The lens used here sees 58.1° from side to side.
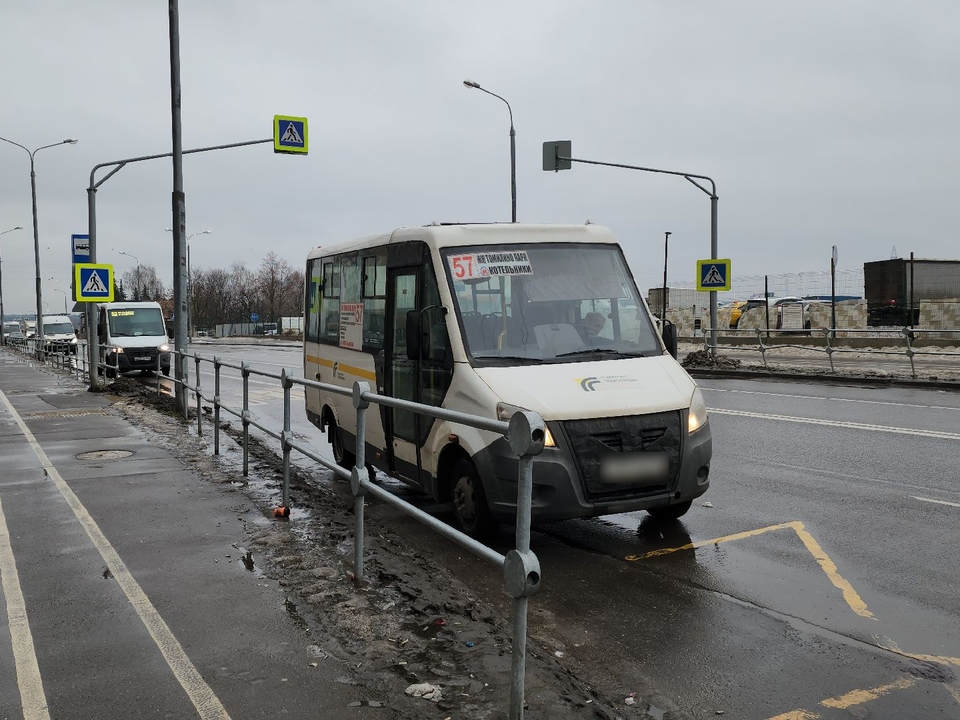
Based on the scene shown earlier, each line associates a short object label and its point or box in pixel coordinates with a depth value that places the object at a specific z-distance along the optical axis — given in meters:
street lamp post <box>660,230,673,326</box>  43.26
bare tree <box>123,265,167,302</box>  100.50
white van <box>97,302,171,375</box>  26.41
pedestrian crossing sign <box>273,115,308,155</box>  20.56
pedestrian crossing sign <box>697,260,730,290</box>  24.52
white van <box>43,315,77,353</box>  46.36
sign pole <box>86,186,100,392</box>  20.56
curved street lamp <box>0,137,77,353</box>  36.58
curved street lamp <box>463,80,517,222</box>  28.06
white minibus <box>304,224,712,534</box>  5.85
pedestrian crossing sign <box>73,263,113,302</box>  20.64
